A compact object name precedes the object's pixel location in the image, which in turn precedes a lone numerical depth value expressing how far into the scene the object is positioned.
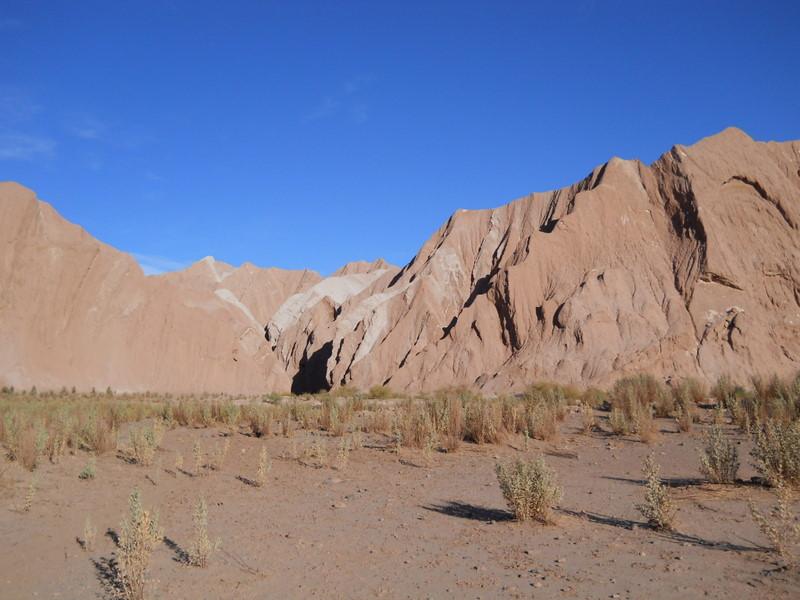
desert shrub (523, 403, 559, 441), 13.05
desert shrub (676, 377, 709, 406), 17.08
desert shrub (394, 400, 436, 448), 12.28
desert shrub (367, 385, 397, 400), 32.22
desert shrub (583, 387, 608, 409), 21.11
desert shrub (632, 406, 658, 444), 12.55
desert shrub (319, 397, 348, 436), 14.27
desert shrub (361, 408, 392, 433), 14.73
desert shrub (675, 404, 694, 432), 13.45
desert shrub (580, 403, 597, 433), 13.99
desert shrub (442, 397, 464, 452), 11.91
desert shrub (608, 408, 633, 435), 13.31
